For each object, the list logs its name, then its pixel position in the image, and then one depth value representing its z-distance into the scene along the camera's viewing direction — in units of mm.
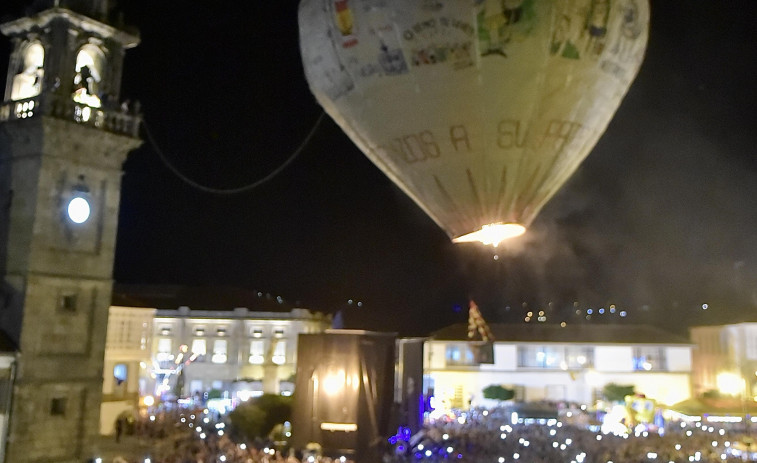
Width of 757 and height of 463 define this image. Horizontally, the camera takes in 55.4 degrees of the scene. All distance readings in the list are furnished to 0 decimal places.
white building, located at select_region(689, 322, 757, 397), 46625
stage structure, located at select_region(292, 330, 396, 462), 25594
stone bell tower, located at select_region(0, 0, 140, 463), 22203
